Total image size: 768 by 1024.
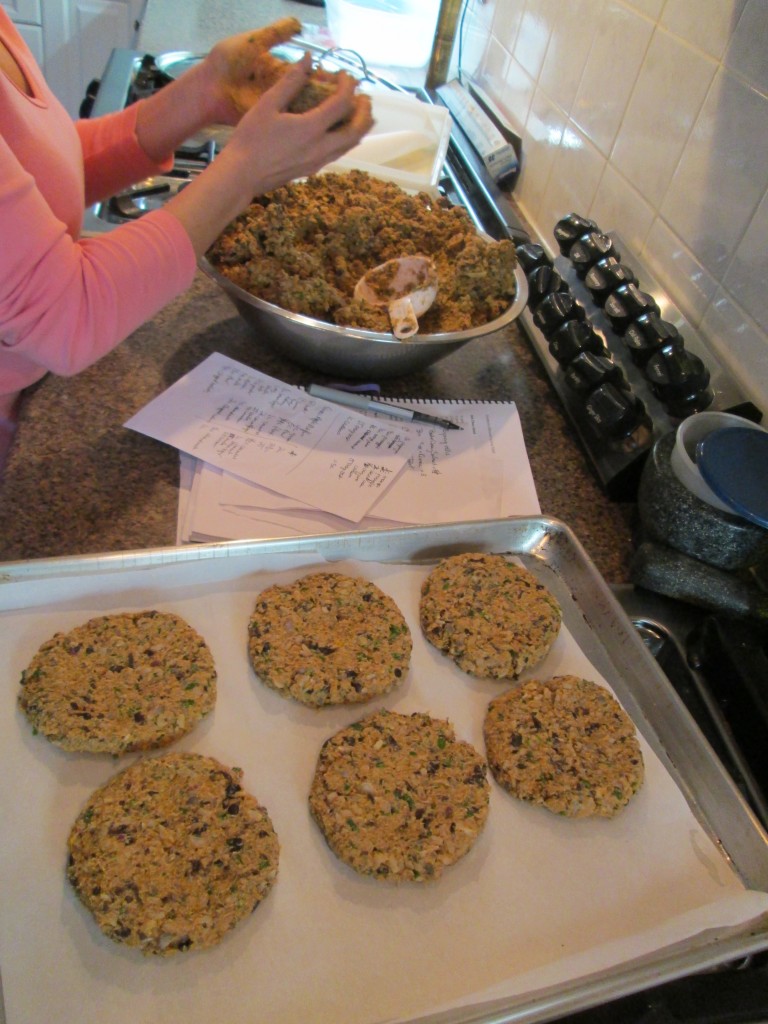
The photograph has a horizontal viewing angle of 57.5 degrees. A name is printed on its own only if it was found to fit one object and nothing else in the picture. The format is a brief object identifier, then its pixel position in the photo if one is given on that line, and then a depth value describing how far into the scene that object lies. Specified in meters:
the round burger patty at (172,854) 0.53
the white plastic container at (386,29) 1.88
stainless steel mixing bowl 0.93
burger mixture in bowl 0.95
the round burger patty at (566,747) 0.65
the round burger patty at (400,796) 0.59
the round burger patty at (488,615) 0.74
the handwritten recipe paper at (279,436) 0.88
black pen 1.01
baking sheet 0.52
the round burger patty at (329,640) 0.69
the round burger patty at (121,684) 0.61
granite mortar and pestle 0.79
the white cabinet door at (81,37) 2.58
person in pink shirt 0.75
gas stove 0.59
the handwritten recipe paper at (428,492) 0.84
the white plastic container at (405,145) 1.33
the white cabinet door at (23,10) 2.47
